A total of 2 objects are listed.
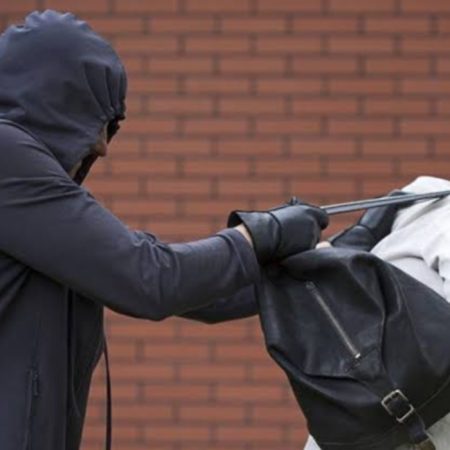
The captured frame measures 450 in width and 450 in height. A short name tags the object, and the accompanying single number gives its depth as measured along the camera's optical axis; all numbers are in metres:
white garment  5.39
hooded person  5.12
